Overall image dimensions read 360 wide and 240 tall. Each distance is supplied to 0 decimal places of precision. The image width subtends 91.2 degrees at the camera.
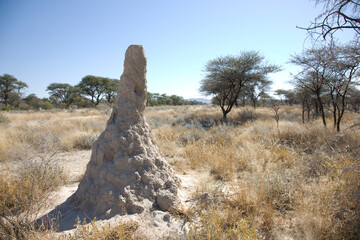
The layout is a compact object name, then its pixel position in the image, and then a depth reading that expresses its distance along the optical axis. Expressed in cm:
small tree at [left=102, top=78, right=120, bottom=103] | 3178
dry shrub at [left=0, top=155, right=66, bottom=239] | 185
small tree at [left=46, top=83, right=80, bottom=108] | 3166
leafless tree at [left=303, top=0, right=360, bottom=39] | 234
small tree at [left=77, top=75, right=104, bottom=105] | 3039
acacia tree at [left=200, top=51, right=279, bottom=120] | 1283
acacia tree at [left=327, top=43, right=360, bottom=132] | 319
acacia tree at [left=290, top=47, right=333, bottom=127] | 582
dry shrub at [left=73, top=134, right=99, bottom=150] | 616
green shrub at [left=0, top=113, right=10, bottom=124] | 1012
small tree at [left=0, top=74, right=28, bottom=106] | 2561
